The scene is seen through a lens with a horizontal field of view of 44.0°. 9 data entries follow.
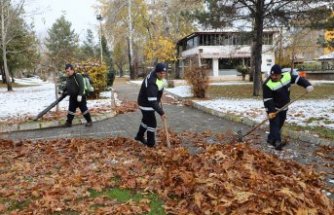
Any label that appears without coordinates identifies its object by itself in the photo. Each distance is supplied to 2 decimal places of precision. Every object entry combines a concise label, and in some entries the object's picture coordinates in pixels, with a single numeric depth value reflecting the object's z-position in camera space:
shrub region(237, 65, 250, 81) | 41.72
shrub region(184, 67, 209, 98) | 18.55
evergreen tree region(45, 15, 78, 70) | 62.58
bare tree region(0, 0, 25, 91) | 29.64
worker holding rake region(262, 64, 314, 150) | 7.89
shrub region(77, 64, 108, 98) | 19.92
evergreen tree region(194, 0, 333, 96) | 20.78
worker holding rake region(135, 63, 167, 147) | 7.61
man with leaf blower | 11.10
